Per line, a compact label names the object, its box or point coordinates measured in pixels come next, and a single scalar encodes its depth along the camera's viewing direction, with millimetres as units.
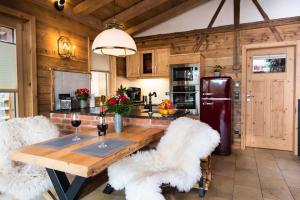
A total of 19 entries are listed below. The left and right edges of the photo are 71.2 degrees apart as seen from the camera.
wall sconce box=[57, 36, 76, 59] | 3615
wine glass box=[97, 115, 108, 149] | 1899
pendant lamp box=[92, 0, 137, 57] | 2234
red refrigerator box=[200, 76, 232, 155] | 3838
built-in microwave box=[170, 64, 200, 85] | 4270
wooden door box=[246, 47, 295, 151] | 4008
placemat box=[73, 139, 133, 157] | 1475
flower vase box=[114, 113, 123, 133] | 2158
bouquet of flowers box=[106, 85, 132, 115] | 2114
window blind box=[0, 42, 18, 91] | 2854
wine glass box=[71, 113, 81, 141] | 1935
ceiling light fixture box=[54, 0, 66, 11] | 3391
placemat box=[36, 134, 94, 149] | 1678
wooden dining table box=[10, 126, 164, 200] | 1299
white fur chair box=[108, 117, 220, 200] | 1634
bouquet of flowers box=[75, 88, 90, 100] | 3464
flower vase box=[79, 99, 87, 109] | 3507
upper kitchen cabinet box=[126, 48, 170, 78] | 4814
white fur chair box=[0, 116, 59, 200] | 1604
